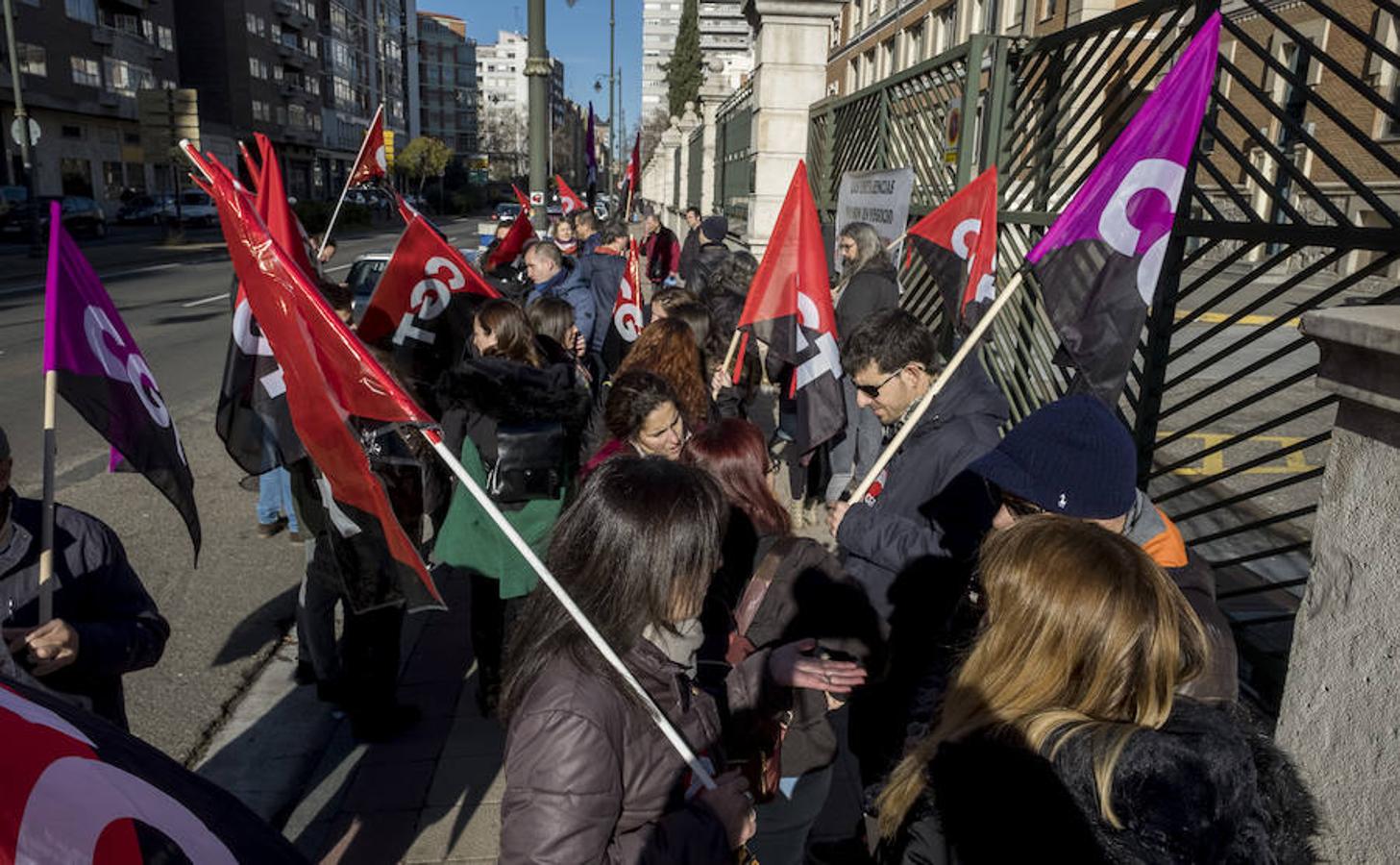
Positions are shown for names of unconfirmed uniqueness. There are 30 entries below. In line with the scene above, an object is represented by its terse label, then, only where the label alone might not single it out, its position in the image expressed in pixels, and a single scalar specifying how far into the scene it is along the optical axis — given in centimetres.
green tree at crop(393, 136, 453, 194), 6788
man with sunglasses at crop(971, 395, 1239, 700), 228
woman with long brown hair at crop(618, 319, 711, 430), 479
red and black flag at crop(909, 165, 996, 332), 456
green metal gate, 314
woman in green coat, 392
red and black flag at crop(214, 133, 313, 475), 359
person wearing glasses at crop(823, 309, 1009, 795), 304
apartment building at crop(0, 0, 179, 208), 4662
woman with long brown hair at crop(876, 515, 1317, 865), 141
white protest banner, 656
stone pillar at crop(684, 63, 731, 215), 1831
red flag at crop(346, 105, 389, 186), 888
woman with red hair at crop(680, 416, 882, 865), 263
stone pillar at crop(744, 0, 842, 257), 1026
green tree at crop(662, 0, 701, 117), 6337
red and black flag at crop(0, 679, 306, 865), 103
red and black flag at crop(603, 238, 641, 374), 729
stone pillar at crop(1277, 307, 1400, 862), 224
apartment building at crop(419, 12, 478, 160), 12800
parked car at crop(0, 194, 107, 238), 3397
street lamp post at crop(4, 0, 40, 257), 2397
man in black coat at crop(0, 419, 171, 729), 250
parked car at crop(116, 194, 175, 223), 4491
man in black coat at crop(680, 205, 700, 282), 1142
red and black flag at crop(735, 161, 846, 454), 440
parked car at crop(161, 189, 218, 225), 4228
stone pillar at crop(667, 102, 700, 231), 2357
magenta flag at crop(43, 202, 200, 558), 266
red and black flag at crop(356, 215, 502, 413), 517
